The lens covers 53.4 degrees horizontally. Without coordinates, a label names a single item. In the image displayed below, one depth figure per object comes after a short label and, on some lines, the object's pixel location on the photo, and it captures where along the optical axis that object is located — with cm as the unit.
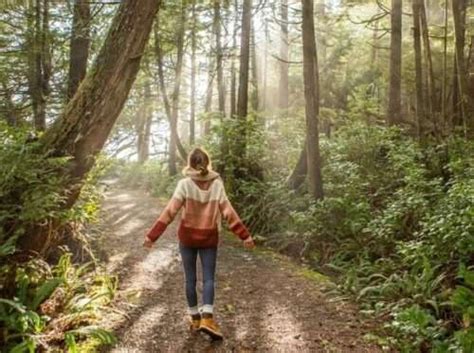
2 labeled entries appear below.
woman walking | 523
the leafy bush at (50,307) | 456
